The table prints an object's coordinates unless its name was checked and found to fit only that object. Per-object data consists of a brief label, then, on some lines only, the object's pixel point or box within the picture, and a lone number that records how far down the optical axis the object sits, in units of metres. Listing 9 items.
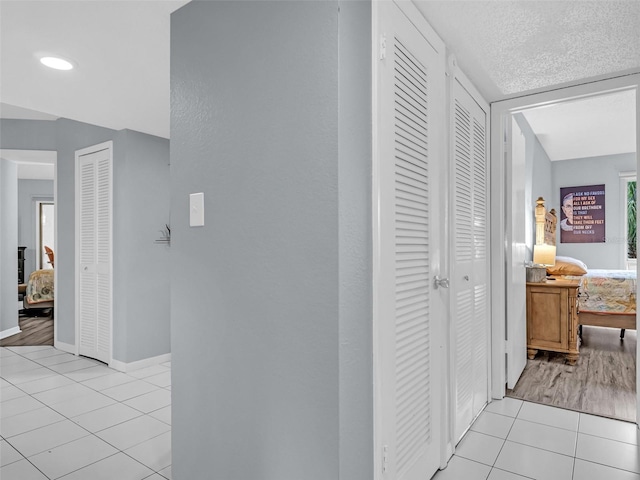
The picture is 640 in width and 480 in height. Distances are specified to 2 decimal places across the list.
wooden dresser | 3.56
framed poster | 6.21
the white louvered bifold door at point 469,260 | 2.15
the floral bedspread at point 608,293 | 4.01
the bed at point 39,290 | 5.98
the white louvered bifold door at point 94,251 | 3.80
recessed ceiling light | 2.30
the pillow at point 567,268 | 4.54
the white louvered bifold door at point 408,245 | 1.43
